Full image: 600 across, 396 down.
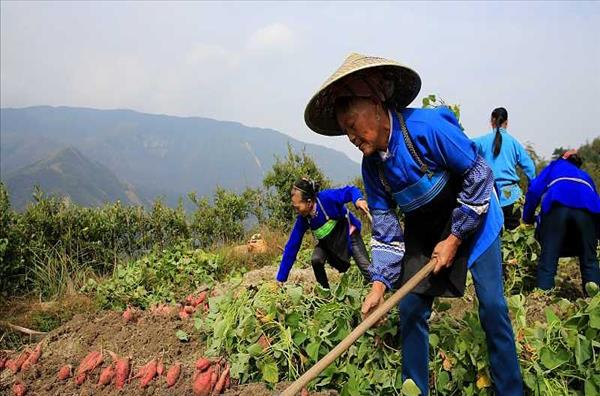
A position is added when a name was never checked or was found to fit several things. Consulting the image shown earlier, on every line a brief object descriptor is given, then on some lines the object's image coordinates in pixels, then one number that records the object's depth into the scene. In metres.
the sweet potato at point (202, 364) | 2.64
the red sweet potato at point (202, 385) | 2.54
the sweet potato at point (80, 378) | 2.97
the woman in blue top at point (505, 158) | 4.44
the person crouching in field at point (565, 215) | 3.61
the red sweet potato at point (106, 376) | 2.91
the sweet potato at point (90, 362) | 3.02
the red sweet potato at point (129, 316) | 3.71
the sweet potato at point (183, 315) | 3.59
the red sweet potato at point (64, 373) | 3.05
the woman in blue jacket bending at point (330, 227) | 4.30
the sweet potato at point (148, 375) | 2.78
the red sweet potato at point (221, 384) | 2.53
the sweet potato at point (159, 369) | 2.83
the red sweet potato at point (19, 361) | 3.28
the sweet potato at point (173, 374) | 2.73
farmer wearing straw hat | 1.83
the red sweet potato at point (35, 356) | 3.35
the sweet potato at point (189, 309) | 3.65
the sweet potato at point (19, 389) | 2.96
